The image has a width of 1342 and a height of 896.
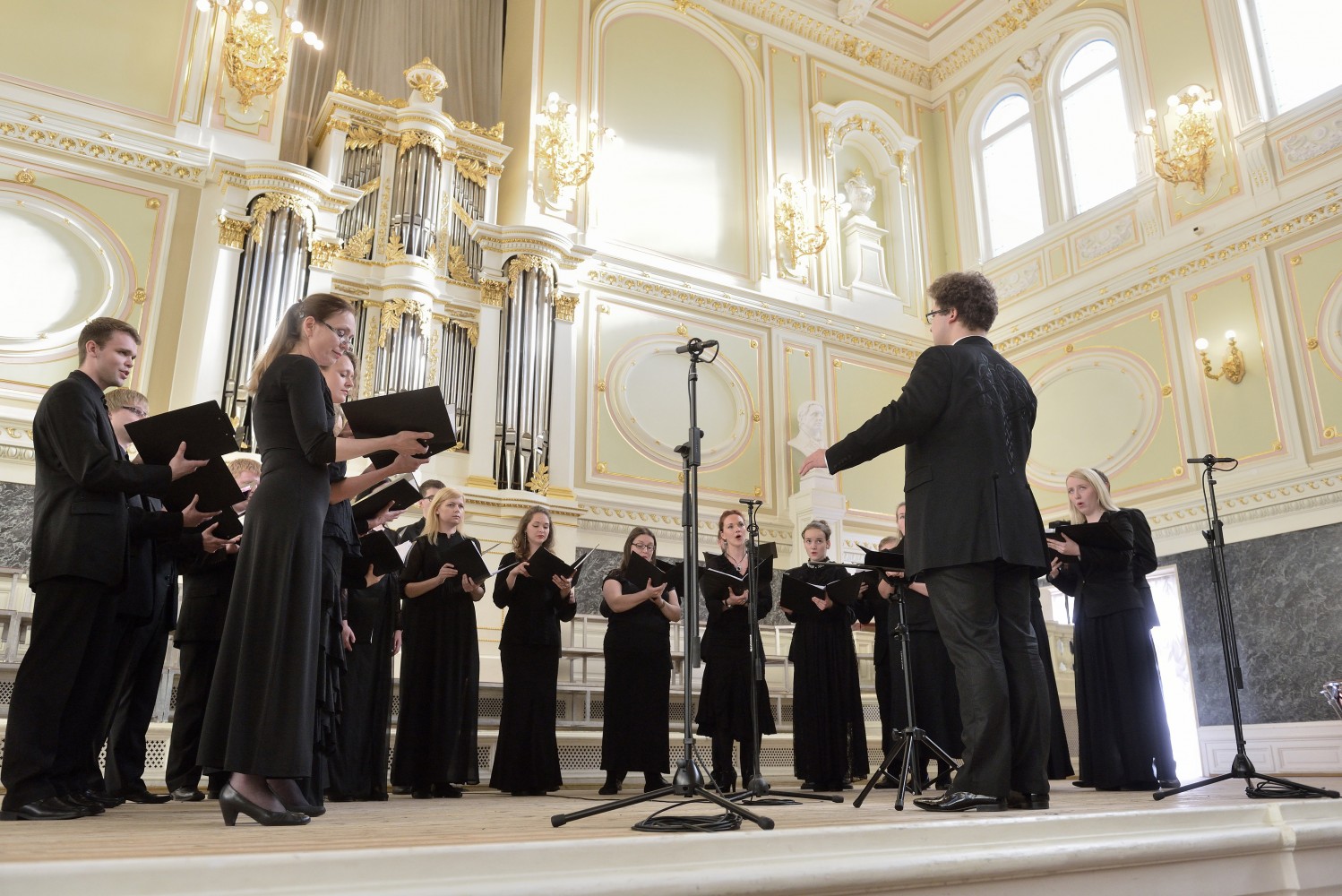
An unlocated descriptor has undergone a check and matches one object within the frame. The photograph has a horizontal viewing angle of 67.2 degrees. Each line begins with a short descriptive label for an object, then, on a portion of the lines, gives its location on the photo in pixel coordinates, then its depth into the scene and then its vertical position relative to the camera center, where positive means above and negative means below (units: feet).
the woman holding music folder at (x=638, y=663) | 15.34 +0.88
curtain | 31.71 +21.00
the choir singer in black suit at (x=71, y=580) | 8.88 +1.28
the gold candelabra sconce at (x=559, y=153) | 31.32 +17.10
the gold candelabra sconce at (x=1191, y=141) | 29.89 +16.60
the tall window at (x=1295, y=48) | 28.27 +18.50
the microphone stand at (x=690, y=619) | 7.98 +0.91
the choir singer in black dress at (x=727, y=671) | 15.85 +0.77
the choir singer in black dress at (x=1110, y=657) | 13.73 +0.85
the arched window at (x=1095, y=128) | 33.76 +19.59
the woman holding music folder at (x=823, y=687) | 15.89 +0.52
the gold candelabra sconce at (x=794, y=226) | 35.55 +16.84
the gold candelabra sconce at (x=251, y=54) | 27.09 +17.43
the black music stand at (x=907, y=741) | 10.21 -0.23
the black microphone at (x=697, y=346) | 10.06 +3.64
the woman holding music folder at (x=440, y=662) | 14.02 +0.83
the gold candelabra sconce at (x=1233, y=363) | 28.30 +9.64
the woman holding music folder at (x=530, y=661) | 14.67 +0.87
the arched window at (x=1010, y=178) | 36.91 +19.52
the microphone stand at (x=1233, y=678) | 11.49 +0.51
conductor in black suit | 9.18 +1.65
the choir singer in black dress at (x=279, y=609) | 7.84 +0.89
